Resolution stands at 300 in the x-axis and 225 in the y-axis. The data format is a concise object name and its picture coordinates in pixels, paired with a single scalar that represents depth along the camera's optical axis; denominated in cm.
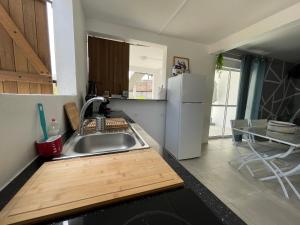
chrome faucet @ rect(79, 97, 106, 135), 97
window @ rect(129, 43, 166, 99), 386
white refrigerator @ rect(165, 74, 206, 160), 238
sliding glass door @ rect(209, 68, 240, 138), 374
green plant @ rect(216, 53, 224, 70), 308
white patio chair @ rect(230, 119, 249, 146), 226
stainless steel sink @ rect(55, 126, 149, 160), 95
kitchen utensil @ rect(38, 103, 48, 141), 68
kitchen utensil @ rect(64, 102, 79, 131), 110
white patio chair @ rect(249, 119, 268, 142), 236
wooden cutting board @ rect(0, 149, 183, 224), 36
